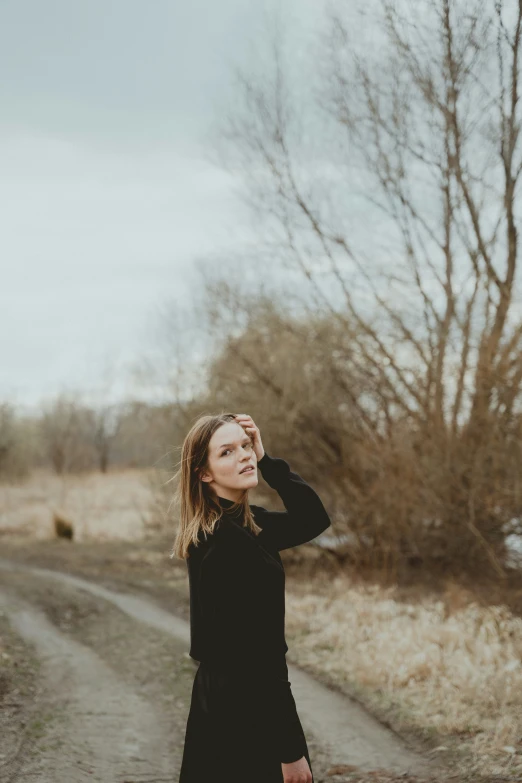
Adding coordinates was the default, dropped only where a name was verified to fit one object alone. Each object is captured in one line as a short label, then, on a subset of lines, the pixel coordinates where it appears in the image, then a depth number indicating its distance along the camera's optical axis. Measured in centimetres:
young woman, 262
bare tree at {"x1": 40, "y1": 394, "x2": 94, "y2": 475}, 3778
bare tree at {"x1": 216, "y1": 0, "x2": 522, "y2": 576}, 1070
